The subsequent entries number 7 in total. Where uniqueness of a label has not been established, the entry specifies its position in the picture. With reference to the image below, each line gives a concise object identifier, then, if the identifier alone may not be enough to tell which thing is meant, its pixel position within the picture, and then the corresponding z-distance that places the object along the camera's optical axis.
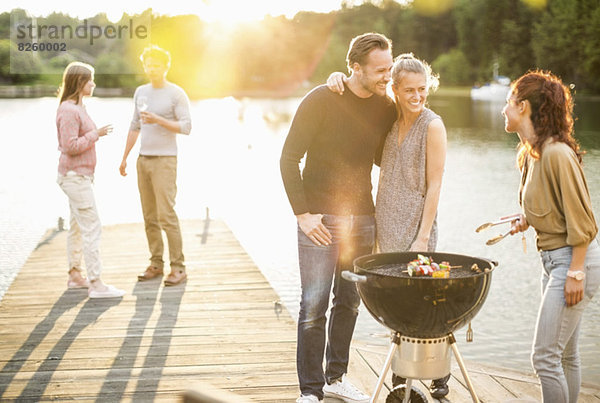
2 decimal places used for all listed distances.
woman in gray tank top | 3.20
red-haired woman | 2.71
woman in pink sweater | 5.11
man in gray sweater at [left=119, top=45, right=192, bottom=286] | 5.62
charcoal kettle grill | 2.73
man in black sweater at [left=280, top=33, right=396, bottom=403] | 3.28
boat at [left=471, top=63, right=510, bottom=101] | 76.81
